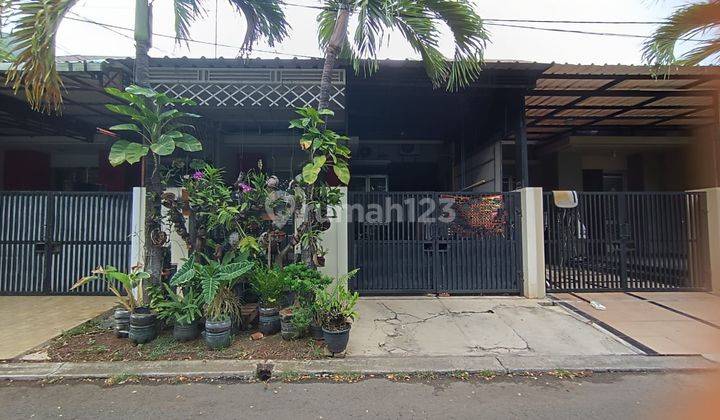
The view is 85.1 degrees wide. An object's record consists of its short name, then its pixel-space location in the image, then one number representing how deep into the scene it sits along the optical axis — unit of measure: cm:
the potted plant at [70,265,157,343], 470
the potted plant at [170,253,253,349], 461
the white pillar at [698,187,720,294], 745
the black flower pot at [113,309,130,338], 492
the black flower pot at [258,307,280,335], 503
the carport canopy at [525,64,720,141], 716
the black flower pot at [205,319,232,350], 460
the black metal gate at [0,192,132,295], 727
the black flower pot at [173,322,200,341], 477
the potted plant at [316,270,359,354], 454
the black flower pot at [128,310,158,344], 470
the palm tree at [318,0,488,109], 521
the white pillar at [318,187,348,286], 654
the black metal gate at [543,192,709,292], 765
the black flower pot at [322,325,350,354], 451
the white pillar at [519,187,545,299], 713
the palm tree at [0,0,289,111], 440
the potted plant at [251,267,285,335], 503
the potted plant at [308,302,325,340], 479
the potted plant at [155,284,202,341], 473
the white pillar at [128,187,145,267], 627
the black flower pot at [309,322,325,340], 483
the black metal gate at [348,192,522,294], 729
